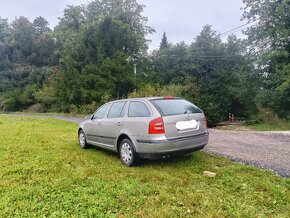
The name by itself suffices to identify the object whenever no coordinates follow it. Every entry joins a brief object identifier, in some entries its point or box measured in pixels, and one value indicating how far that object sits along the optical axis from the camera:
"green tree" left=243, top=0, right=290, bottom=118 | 19.42
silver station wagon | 5.30
